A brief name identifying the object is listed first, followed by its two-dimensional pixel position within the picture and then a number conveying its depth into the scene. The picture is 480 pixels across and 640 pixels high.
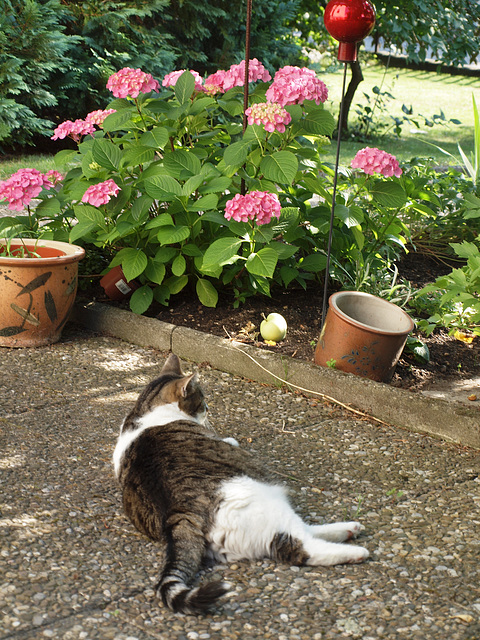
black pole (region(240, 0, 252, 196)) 3.60
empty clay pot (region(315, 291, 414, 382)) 3.32
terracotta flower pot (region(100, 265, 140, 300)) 4.23
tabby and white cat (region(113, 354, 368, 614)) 2.01
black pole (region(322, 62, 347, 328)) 3.52
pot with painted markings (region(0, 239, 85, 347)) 3.75
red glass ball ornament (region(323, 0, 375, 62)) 3.23
